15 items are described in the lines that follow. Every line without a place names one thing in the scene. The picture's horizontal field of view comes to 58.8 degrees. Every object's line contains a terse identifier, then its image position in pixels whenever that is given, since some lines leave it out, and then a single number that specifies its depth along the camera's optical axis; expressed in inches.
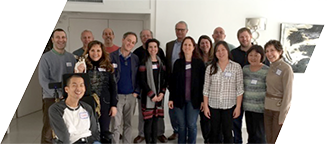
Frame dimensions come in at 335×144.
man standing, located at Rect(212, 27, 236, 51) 171.9
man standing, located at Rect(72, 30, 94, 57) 164.0
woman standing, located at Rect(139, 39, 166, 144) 147.3
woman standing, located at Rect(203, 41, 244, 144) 136.2
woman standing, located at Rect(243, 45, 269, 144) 133.8
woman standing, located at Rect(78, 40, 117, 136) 129.1
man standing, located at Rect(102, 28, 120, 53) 171.3
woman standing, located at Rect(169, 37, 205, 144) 145.1
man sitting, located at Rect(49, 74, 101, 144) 102.1
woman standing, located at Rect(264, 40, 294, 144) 122.5
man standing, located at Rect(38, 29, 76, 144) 132.6
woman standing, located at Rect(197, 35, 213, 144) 157.9
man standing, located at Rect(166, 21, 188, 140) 173.2
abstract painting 219.0
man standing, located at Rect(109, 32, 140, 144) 141.9
